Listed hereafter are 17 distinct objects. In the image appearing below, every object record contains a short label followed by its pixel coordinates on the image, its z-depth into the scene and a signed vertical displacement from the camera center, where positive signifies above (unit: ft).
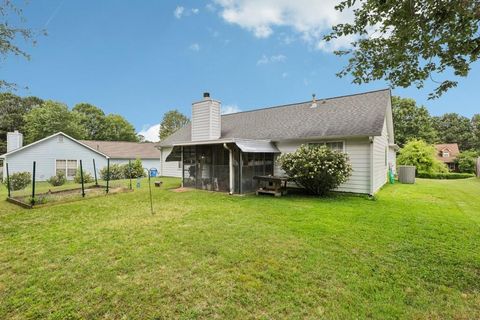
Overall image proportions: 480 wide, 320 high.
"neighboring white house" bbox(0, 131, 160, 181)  58.13 +2.94
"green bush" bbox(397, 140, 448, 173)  63.58 +1.91
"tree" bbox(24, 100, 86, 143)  101.60 +20.13
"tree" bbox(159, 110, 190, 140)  142.92 +26.66
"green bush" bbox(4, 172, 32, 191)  45.44 -2.55
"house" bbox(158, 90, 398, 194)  31.91 +3.52
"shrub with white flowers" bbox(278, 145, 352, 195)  29.32 -0.41
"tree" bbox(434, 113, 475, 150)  139.95 +20.29
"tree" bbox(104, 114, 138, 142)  135.23 +22.29
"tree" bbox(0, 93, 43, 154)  111.04 +27.62
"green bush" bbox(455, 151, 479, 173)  90.22 +0.62
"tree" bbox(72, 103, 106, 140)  131.44 +26.07
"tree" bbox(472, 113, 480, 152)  127.03 +19.80
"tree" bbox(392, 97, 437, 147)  103.50 +18.33
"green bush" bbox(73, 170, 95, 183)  52.70 -2.66
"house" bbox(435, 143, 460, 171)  111.34 +4.46
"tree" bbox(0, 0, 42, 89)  16.03 +9.58
